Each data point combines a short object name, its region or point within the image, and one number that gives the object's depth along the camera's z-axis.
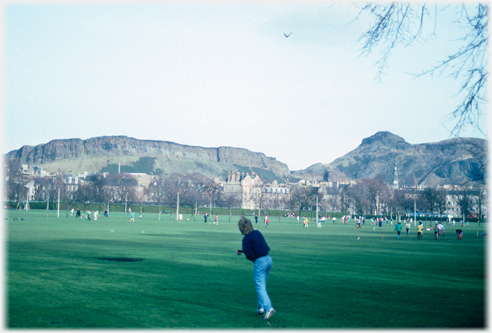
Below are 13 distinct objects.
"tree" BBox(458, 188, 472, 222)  101.21
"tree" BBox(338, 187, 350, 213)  141.85
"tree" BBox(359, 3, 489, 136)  8.53
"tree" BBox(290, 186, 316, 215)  125.79
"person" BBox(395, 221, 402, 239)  40.22
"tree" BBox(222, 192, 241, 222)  107.31
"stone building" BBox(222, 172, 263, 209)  185.62
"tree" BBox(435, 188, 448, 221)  113.39
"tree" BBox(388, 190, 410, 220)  121.62
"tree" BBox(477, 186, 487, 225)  105.06
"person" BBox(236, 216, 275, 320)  9.77
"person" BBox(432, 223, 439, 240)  40.61
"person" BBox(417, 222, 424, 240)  39.46
